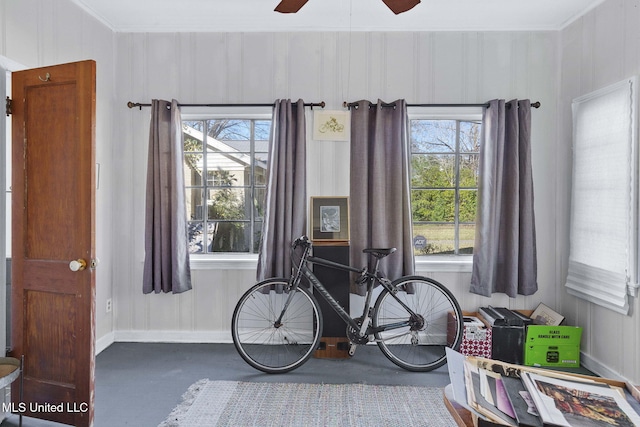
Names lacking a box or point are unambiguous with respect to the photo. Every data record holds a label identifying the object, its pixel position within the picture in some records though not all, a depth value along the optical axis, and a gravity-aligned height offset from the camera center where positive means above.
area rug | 1.99 -1.17
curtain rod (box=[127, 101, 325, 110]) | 2.95 +0.78
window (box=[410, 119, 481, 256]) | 3.10 +0.15
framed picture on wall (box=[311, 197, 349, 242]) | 2.87 -0.12
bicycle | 2.63 -0.89
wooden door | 1.90 -0.19
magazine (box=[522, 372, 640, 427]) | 0.81 -0.47
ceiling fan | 1.77 +0.98
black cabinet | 2.74 -0.75
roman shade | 2.31 +0.05
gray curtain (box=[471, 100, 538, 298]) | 2.83 +0.04
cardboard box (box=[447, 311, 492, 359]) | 2.68 -0.99
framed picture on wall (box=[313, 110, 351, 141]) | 2.96 +0.63
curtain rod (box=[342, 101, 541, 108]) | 2.90 +0.79
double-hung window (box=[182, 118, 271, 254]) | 3.12 +0.18
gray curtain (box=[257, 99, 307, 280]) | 2.85 +0.09
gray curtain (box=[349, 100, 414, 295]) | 2.86 +0.16
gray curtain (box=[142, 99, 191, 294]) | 2.87 -0.03
